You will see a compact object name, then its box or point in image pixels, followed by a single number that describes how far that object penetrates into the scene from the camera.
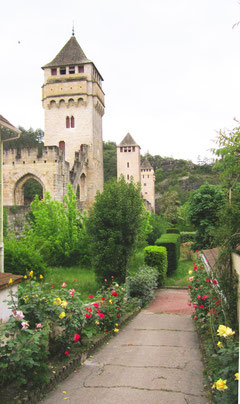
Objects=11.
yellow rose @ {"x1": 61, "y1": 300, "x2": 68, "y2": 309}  6.06
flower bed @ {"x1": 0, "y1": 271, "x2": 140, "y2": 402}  4.84
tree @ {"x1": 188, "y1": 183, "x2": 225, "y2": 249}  16.67
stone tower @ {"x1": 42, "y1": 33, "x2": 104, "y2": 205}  37.28
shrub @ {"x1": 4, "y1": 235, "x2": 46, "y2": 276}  13.58
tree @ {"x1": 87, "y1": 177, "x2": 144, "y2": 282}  14.35
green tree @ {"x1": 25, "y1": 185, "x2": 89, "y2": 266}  18.88
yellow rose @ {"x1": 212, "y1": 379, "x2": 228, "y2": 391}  3.44
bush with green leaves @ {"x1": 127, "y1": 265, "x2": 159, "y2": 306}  12.93
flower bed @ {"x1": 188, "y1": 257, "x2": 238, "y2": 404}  3.80
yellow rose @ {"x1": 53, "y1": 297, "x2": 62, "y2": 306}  6.10
